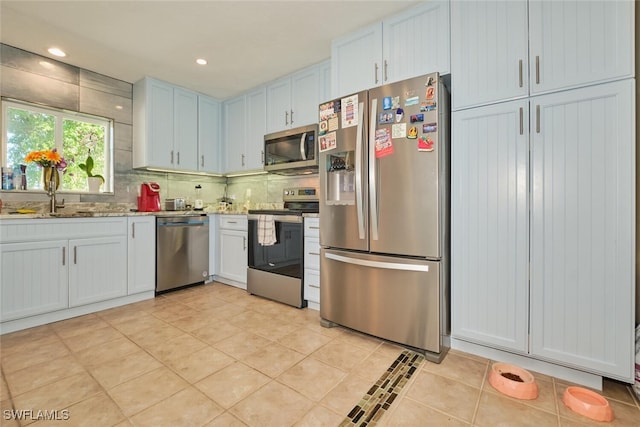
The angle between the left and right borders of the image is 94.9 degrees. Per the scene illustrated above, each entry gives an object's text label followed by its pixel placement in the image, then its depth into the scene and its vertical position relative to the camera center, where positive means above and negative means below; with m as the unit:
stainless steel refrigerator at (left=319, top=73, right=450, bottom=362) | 1.86 +0.00
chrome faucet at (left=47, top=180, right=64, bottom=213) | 2.72 +0.19
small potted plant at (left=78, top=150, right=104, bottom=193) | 3.21 +0.42
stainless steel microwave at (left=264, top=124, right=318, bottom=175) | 3.07 +0.69
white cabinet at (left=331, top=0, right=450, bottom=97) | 2.03 +1.25
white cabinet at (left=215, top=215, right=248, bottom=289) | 3.39 -0.43
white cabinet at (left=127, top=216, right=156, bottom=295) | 2.96 -0.41
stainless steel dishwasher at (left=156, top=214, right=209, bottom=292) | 3.20 -0.42
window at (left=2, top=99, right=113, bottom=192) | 2.79 +0.78
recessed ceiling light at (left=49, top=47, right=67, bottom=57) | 2.75 +1.55
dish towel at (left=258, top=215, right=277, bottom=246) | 2.95 -0.17
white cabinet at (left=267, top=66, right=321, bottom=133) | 3.12 +1.28
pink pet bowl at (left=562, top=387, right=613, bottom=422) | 1.34 -0.90
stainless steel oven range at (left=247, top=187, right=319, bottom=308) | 2.81 -0.36
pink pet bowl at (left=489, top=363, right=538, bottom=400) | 1.49 -0.89
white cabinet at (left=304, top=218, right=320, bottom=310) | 2.69 -0.44
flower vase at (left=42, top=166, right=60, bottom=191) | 2.73 +0.37
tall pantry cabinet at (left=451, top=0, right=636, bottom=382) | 1.47 +0.17
